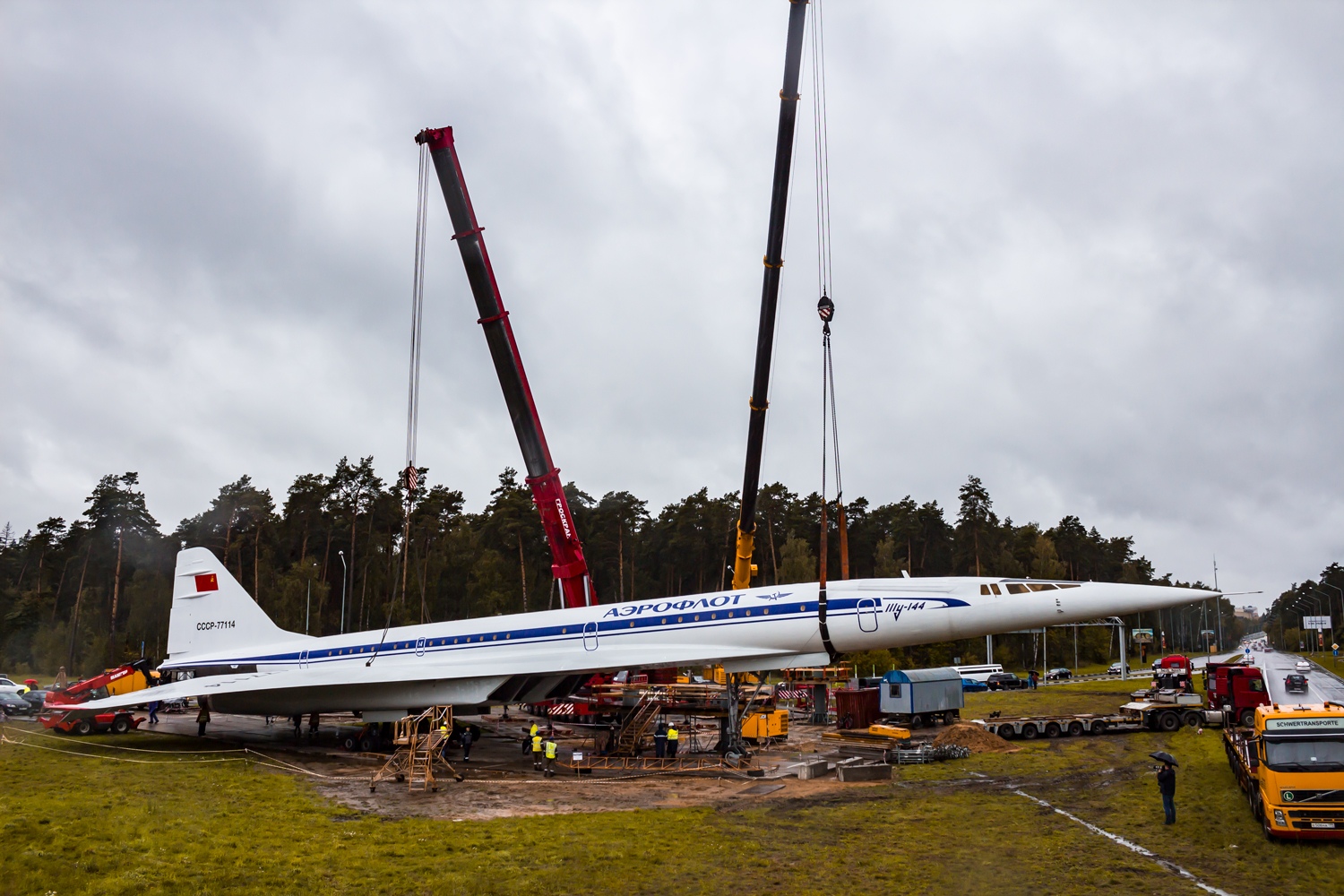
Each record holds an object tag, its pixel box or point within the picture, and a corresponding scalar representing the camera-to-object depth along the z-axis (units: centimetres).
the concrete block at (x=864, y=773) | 1802
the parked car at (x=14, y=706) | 3121
